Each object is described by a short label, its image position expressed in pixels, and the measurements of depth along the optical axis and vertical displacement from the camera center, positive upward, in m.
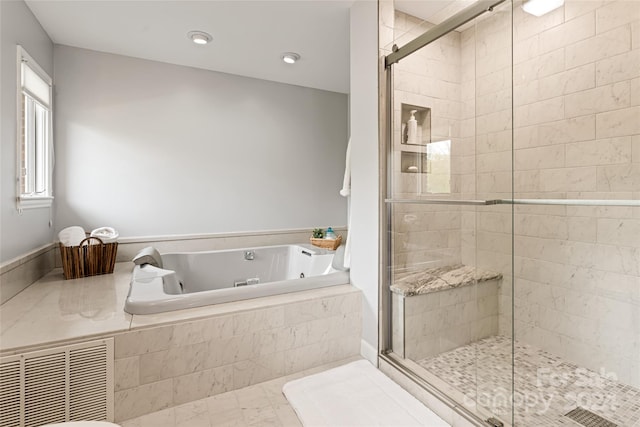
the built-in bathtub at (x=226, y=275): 1.67 -0.49
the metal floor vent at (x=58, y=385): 1.25 -0.74
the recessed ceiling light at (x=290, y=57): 2.74 +1.35
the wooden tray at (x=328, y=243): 3.14 -0.34
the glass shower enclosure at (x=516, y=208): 1.60 +0.01
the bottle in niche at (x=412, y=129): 1.86 +0.48
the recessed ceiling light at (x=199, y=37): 2.37 +1.33
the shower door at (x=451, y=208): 1.63 +0.01
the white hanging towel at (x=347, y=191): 2.21 +0.13
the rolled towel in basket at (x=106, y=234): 2.47 -0.21
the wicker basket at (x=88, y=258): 2.29 -0.38
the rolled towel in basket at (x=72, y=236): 2.33 -0.21
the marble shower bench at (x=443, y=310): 1.79 -0.59
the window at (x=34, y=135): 2.04 +0.54
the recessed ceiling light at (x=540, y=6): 1.64 +1.10
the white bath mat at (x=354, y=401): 1.43 -0.95
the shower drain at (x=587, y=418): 1.50 -1.02
